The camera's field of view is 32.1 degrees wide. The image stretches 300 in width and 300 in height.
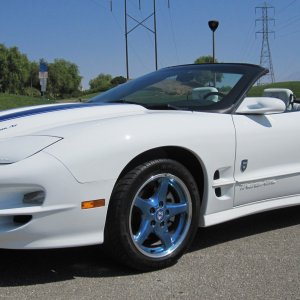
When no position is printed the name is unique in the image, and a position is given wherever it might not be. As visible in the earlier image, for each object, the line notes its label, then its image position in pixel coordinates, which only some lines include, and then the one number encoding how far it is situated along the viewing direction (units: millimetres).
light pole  15438
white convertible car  2916
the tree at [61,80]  100250
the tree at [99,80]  108938
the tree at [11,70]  83312
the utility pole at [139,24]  33375
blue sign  21481
